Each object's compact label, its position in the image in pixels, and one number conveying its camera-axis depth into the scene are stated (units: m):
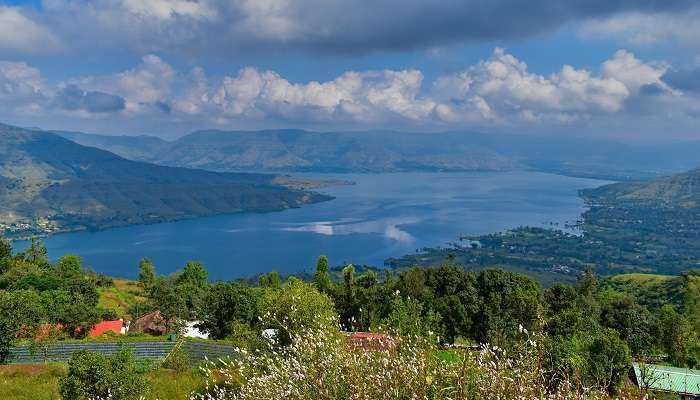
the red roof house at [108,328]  36.84
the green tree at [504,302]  33.72
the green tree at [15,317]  25.33
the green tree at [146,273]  66.62
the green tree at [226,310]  36.44
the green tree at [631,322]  36.94
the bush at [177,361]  22.17
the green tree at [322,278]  43.66
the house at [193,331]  37.69
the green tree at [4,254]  53.19
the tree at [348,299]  39.81
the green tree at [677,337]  35.36
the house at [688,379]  23.23
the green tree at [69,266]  55.06
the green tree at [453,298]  36.31
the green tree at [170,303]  39.88
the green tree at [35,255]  59.64
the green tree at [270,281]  50.31
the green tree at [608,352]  22.70
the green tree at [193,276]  61.03
